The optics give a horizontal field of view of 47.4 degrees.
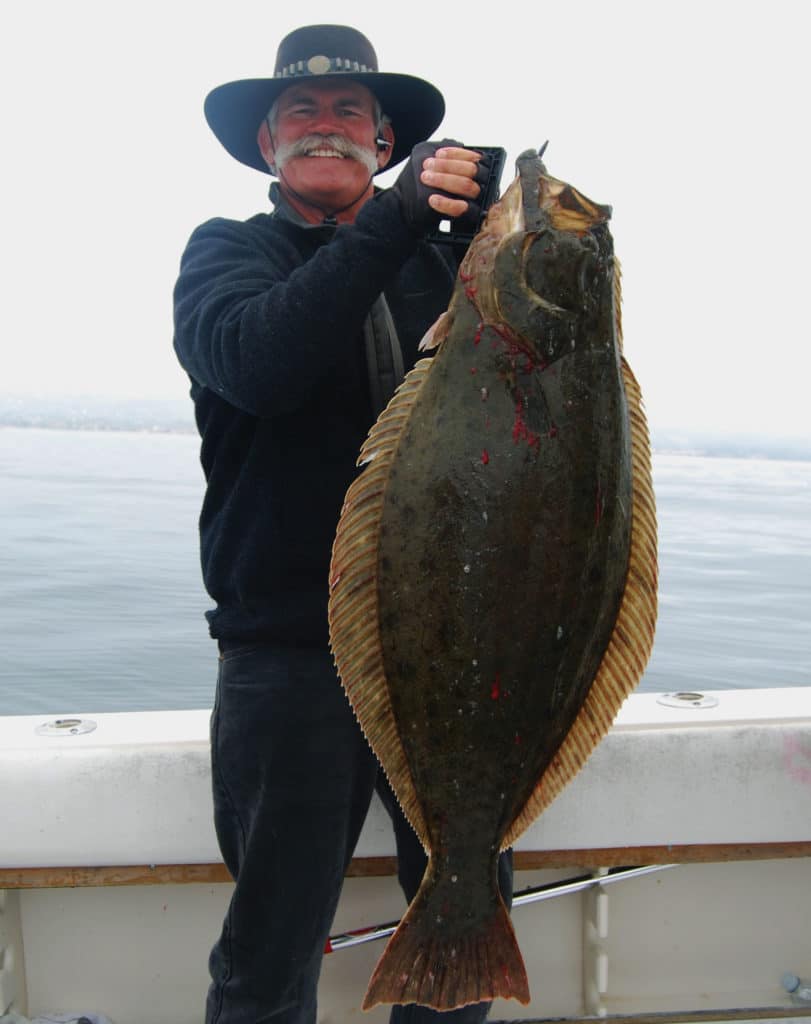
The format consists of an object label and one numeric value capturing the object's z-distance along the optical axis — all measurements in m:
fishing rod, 3.01
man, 2.12
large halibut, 1.62
